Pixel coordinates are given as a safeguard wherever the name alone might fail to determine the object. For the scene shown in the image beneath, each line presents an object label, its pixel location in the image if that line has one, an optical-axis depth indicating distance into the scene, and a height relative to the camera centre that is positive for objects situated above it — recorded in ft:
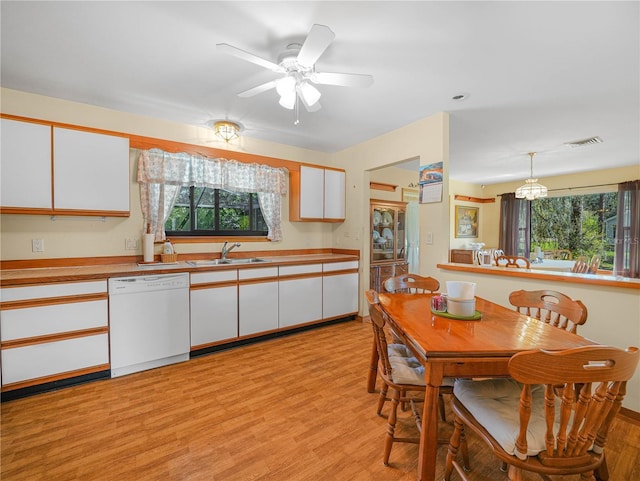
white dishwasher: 7.75 -2.61
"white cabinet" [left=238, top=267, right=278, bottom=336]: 9.89 -2.44
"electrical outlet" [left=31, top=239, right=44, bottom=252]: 8.18 -0.40
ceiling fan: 5.16 +3.56
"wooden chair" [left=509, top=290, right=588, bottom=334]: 5.32 -1.41
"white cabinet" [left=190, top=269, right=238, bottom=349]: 8.98 -2.48
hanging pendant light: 15.55 +2.61
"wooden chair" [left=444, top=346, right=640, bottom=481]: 3.06 -2.08
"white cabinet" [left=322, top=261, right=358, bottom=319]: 12.07 -2.46
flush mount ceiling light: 10.19 +3.91
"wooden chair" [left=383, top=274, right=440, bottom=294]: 8.09 -1.41
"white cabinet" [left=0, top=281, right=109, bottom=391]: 6.61 -2.53
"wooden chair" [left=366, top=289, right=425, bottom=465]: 4.98 -2.59
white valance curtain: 9.76 +2.07
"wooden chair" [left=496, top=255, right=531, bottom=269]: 14.47 -1.48
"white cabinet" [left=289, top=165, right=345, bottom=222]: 12.54 +1.85
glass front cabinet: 14.98 +0.20
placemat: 5.35 -1.56
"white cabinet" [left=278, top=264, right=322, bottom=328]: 10.87 -2.44
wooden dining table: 3.98 -1.63
